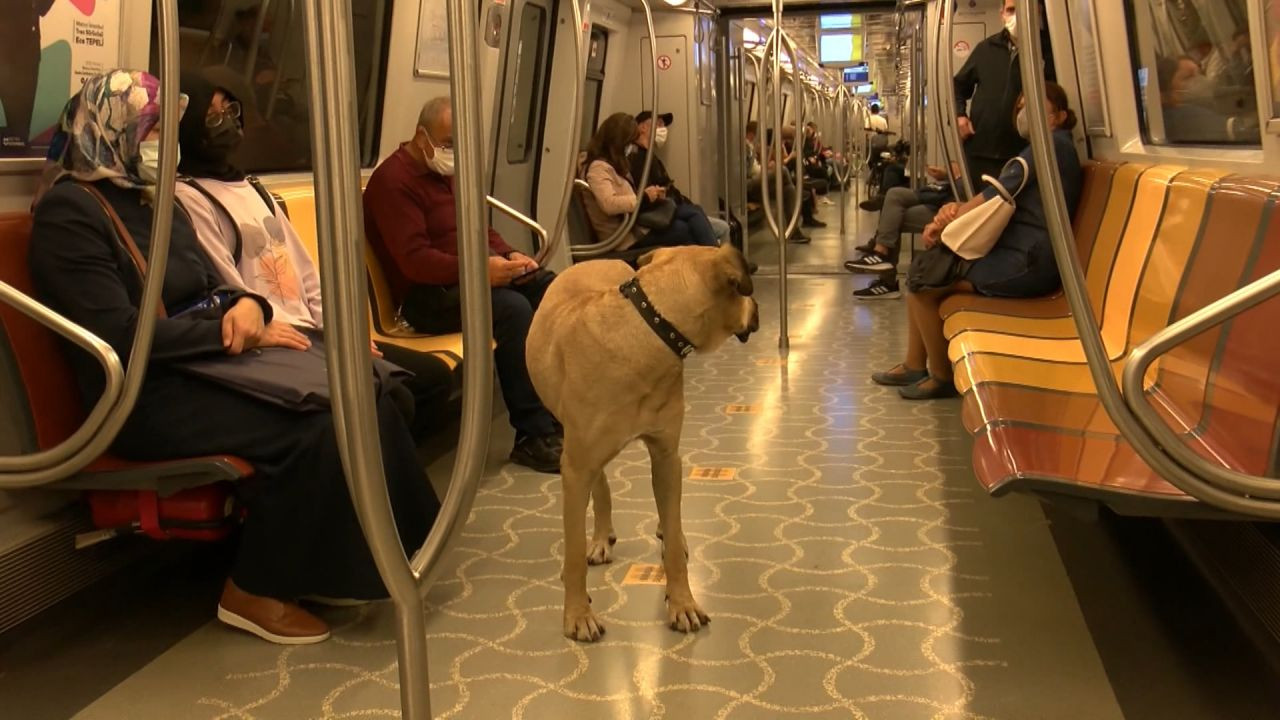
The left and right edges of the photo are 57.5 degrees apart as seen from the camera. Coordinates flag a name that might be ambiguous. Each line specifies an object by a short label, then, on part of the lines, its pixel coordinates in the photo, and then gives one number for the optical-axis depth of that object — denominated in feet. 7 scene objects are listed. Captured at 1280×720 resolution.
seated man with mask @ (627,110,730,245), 28.55
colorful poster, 9.48
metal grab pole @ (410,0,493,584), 5.06
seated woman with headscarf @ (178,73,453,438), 10.67
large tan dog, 9.05
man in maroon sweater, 14.73
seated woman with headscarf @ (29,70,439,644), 9.29
